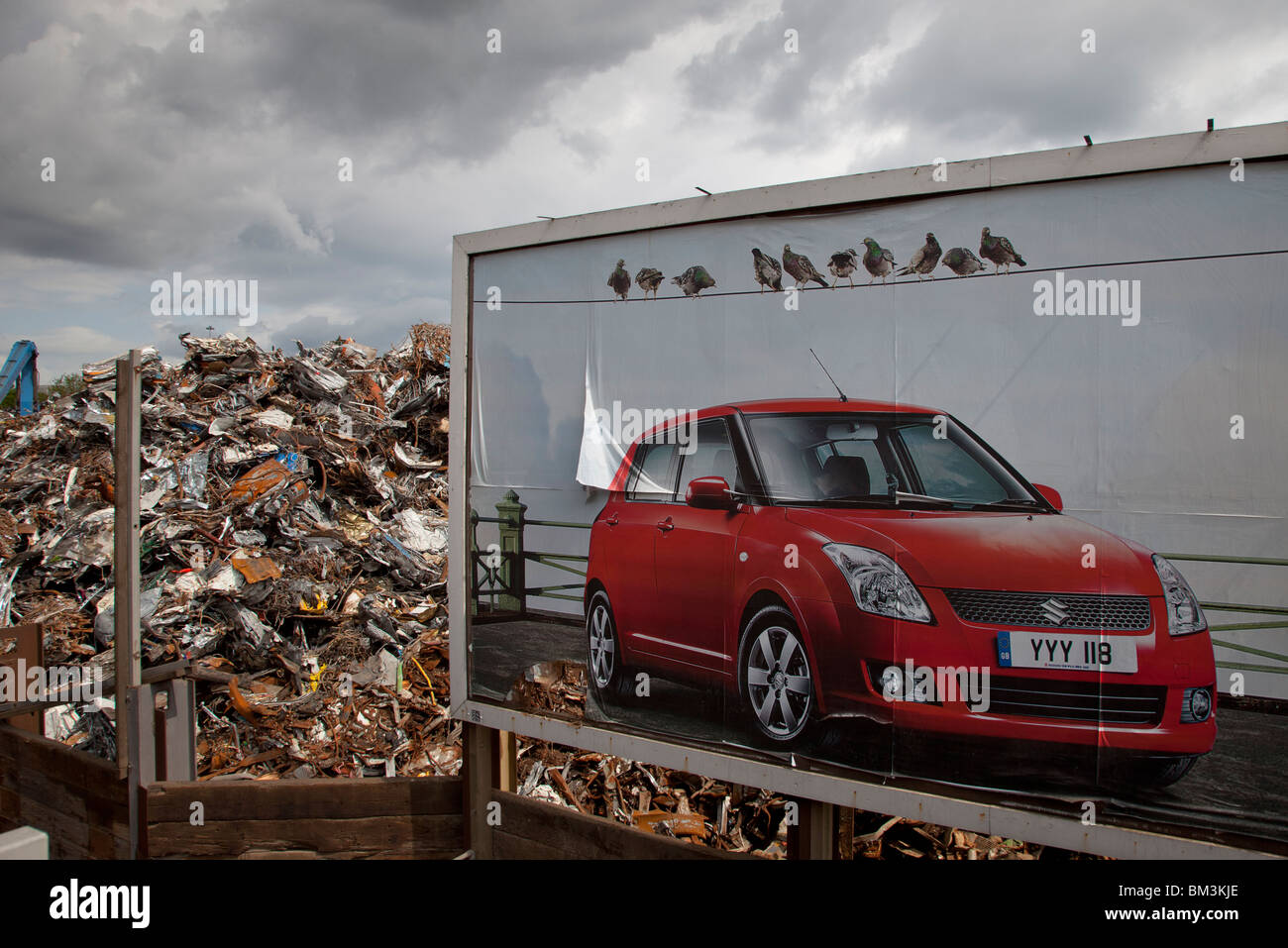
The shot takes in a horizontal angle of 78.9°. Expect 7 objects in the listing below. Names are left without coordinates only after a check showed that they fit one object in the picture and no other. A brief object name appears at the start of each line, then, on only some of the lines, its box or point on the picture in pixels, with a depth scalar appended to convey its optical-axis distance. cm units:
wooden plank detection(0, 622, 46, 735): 601
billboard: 306
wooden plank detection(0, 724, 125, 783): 505
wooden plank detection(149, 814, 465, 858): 470
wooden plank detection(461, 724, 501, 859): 466
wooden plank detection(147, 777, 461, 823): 470
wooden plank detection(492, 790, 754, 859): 389
